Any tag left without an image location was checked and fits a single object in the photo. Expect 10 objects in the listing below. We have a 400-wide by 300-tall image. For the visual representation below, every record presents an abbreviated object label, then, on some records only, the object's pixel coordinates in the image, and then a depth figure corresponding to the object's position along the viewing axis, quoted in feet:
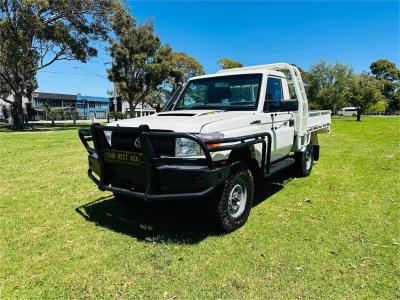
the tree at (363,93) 117.91
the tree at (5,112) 175.94
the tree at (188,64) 175.73
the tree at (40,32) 77.15
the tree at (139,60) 107.14
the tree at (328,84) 146.20
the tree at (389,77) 247.70
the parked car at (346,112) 243.64
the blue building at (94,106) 247.72
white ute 13.23
